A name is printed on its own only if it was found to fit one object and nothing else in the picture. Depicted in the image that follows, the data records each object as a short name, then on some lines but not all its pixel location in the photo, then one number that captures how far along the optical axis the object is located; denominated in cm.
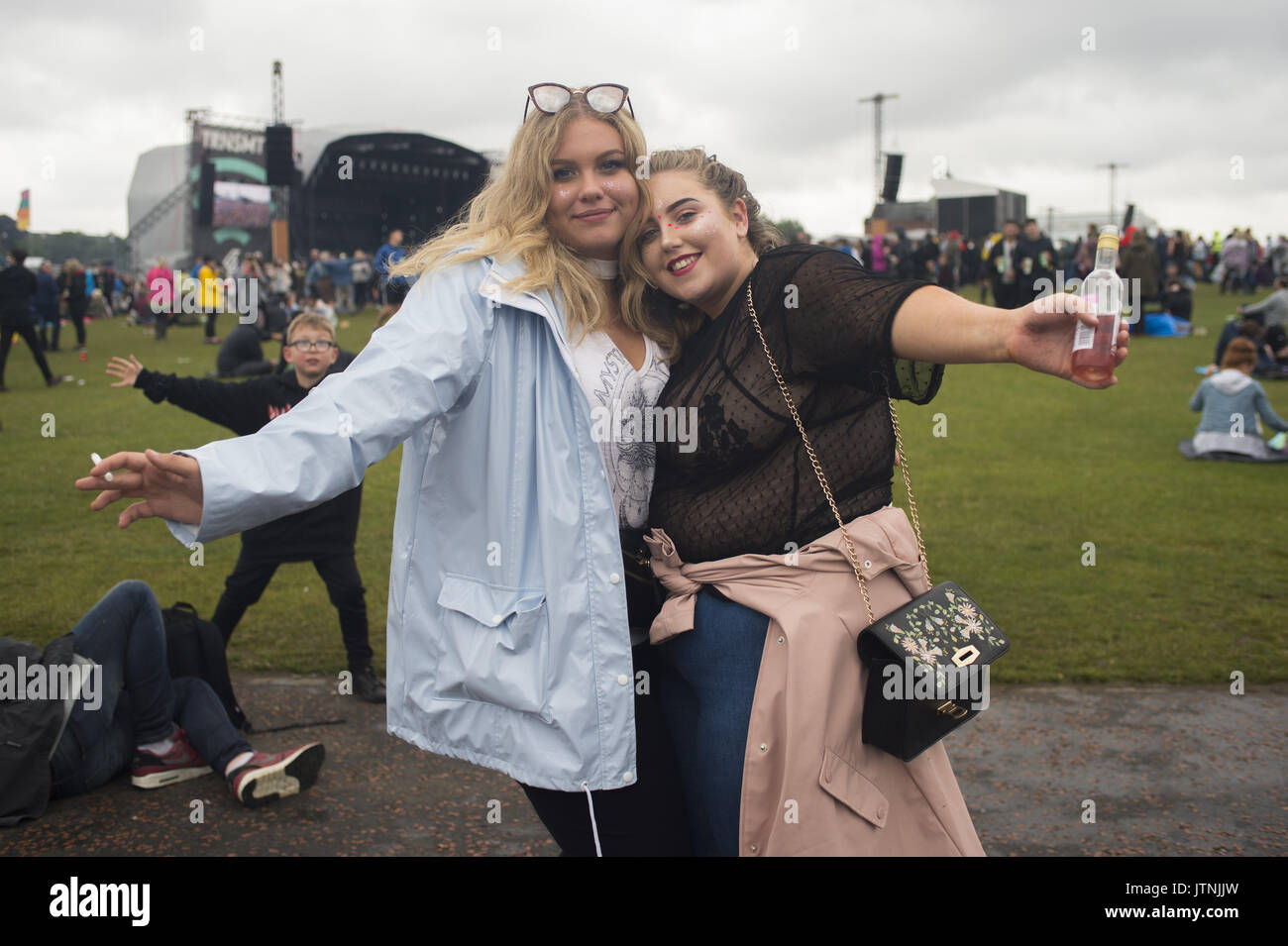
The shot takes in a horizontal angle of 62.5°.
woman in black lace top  216
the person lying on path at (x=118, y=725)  385
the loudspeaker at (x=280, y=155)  3045
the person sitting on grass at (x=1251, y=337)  1375
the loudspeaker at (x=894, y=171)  2884
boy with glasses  510
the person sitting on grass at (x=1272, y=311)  1644
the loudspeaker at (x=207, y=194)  3503
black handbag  211
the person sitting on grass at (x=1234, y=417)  1012
